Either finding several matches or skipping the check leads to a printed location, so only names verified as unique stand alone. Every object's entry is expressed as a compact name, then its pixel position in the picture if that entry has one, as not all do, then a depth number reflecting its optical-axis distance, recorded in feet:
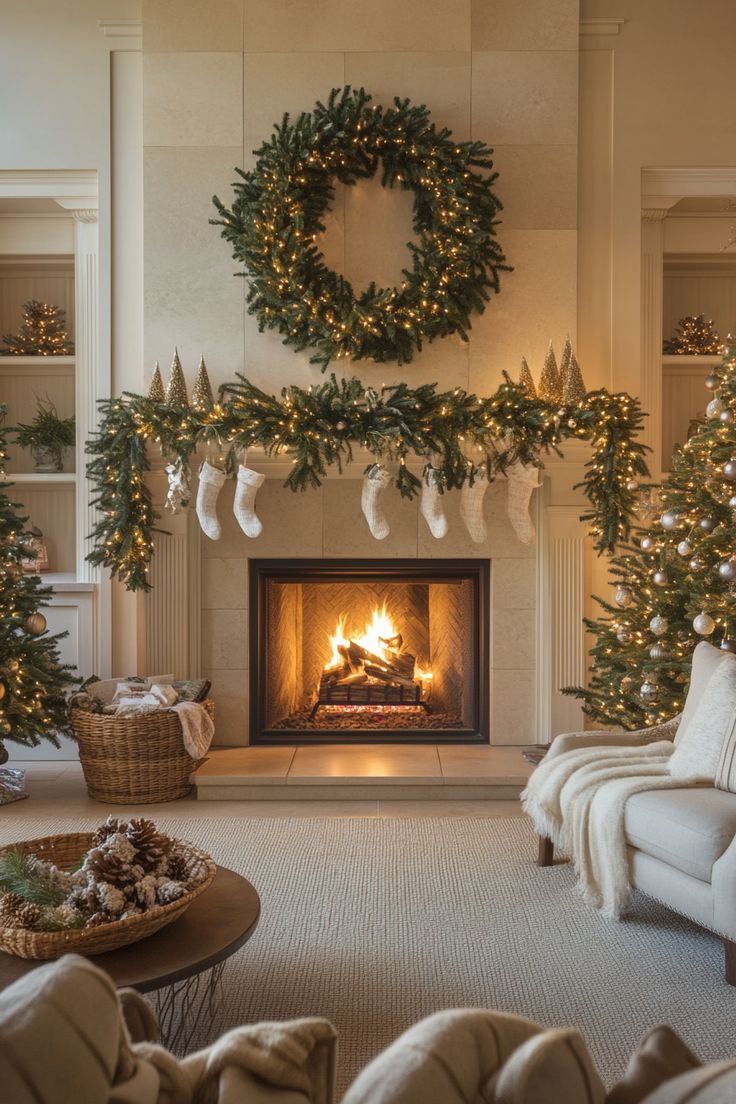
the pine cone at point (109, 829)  8.00
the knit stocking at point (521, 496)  15.88
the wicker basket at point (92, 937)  6.93
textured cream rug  8.22
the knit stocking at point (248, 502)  15.69
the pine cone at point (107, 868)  7.49
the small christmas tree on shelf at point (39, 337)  18.03
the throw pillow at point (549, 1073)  2.70
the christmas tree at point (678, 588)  13.21
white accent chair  8.87
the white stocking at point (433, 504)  15.69
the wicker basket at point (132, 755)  14.57
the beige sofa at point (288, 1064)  2.66
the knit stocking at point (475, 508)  15.90
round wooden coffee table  6.88
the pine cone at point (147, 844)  7.87
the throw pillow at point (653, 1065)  2.96
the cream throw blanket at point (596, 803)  10.28
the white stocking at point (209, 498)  15.74
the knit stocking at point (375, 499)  15.49
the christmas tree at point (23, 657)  14.67
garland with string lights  15.31
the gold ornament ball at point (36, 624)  15.02
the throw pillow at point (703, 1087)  2.56
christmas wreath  15.71
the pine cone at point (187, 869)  7.99
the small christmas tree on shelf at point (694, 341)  17.75
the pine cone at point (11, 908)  7.24
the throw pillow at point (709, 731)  10.30
